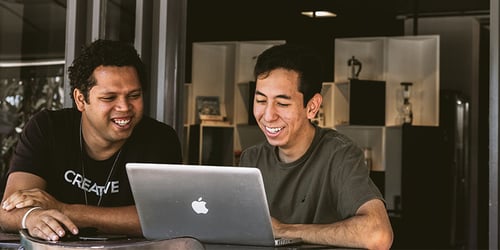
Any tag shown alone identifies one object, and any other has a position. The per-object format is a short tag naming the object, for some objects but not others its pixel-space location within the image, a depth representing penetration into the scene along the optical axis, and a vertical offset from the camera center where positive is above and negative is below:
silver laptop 2.13 -0.16
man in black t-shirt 3.07 -0.01
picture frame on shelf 9.79 +0.39
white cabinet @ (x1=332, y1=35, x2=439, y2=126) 9.39 +0.87
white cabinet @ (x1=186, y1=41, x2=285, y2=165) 9.69 +0.64
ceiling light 9.61 +1.52
